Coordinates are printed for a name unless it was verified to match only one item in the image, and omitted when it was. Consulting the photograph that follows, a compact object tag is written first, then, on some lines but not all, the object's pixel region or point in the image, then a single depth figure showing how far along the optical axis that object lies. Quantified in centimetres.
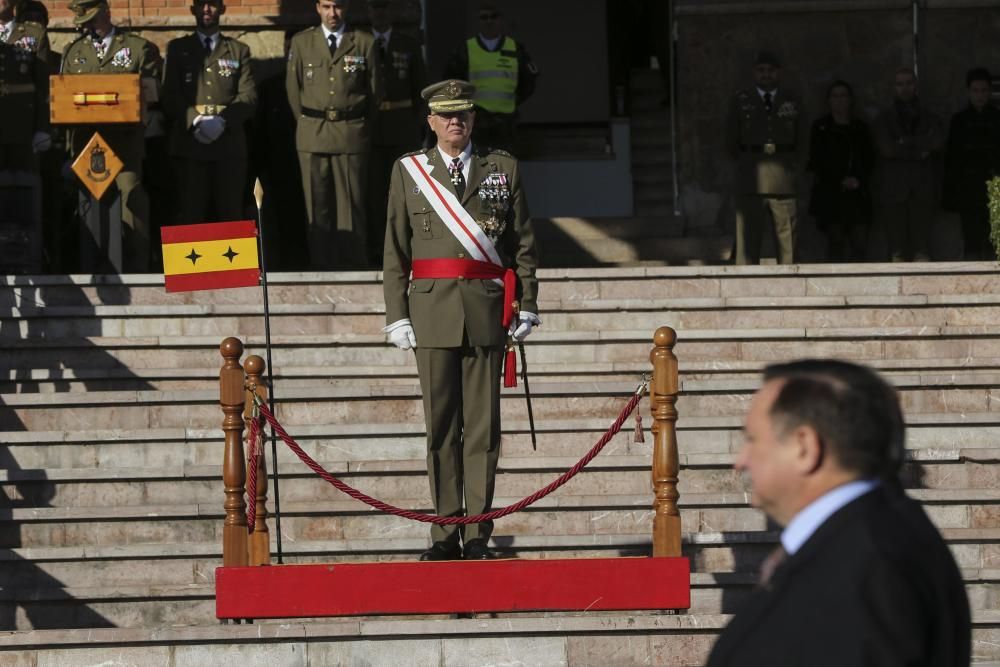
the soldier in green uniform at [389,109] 2562
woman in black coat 2736
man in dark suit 569
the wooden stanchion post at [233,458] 1547
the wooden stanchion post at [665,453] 1552
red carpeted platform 1532
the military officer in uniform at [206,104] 2495
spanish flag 1777
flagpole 1631
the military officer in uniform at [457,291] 1619
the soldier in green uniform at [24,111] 2416
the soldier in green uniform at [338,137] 2444
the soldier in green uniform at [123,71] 2403
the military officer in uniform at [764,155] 2644
